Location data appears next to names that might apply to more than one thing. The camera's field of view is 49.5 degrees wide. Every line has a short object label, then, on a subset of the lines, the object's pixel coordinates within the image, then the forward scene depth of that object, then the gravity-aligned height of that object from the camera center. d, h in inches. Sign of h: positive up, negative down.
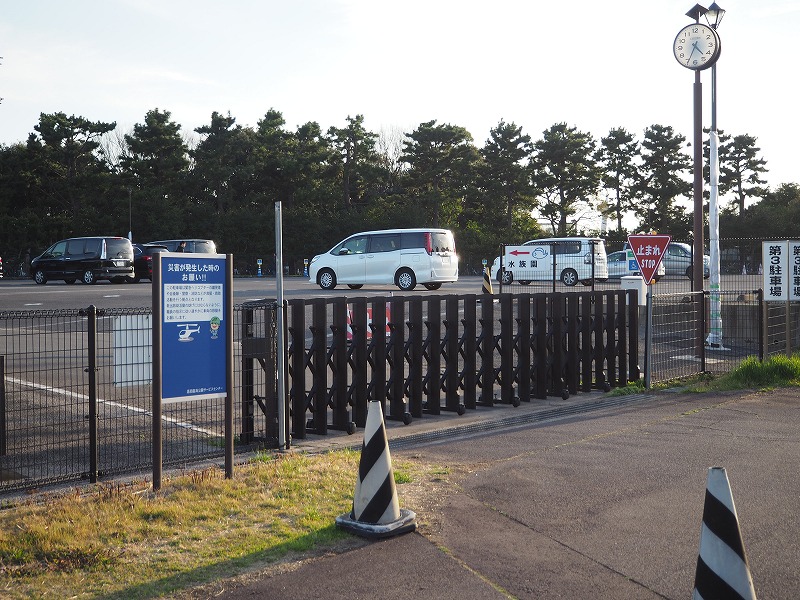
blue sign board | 248.7 -10.4
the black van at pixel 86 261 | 1181.1 +41.9
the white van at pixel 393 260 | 1018.7 +35.3
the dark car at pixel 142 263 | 1288.1 +41.4
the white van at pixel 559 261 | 1101.7 +38.2
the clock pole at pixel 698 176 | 660.7 +86.9
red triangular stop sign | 507.5 +20.5
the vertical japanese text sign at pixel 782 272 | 537.6 +9.5
